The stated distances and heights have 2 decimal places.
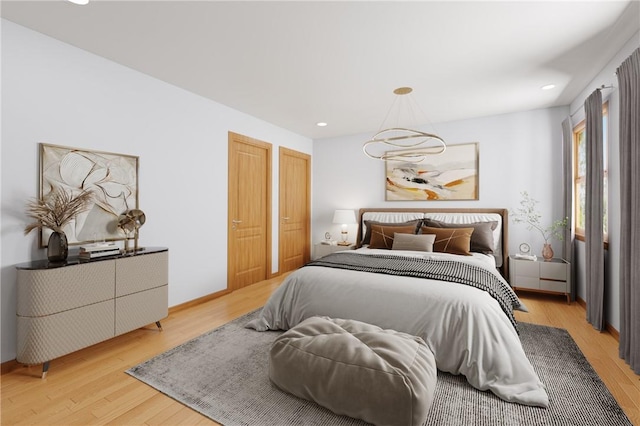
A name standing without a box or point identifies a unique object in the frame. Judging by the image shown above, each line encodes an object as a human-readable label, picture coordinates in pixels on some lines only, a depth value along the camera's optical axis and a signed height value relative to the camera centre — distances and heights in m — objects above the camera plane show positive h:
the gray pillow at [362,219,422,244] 4.48 -0.15
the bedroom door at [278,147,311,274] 5.31 +0.07
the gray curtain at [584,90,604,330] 2.87 +0.01
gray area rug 1.72 -1.14
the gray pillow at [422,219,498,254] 3.96 -0.29
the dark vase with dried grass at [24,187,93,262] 2.32 -0.02
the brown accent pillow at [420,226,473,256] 3.78 -0.33
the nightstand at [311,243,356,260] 5.23 -0.60
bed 1.98 -0.69
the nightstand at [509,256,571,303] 3.78 -0.78
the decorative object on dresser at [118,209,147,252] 2.85 -0.08
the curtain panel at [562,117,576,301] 3.83 +0.32
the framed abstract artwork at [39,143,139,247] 2.47 +0.26
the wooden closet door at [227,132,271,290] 4.29 +0.02
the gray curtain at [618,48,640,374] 2.19 +0.04
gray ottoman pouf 1.56 -0.87
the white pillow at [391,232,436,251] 3.83 -0.36
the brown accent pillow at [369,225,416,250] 4.21 -0.29
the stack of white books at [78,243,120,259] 2.45 -0.31
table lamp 5.31 -0.08
